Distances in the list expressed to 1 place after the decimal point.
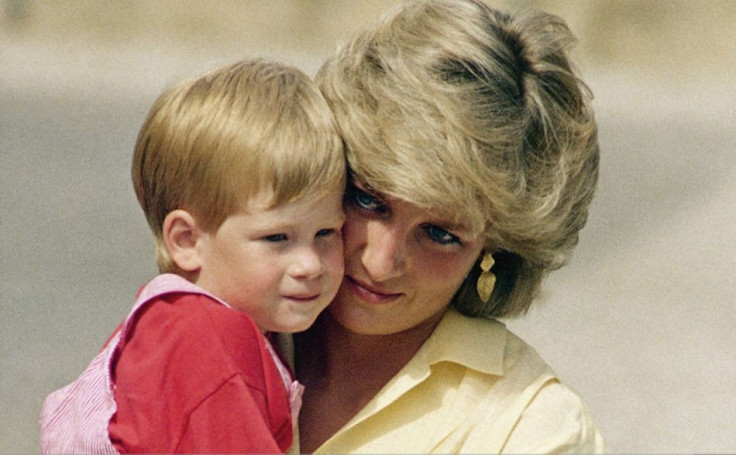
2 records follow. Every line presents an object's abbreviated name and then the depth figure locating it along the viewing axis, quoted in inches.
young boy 182.5
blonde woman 209.6
